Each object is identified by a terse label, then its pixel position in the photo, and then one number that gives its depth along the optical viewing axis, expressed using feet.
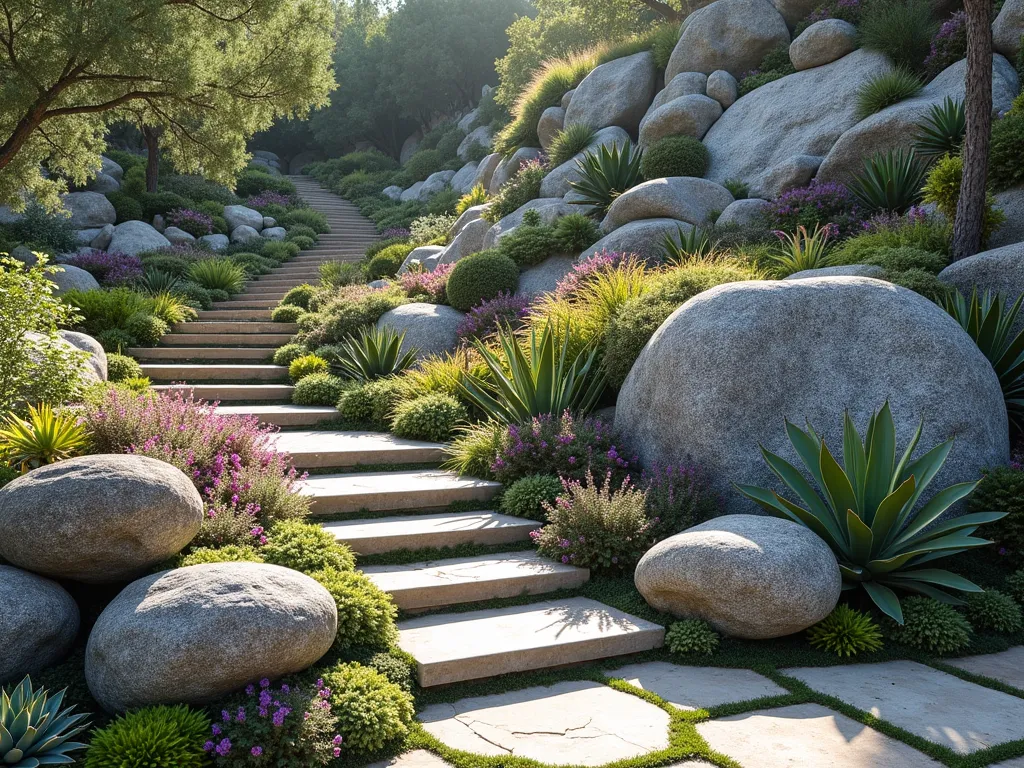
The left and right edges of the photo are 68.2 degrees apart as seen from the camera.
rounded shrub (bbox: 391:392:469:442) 27.55
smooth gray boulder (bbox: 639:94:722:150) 51.72
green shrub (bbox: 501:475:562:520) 21.47
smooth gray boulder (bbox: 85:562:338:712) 11.79
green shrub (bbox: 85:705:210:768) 10.65
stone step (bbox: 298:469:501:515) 20.94
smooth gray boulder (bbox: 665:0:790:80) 54.13
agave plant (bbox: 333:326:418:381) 33.76
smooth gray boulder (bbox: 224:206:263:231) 79.15
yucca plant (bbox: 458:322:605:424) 25.07
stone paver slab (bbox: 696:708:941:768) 11.41
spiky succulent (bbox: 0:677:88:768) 10.33
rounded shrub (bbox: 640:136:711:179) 47.21
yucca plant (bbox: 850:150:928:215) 34.60
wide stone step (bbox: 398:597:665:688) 14.47
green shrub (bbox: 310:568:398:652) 14.40
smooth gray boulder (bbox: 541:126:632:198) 52.54
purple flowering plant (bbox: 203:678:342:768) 11.18
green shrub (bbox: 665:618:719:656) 15.79
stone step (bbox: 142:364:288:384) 34.58
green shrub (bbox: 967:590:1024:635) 16.38
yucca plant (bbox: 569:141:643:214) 46.26
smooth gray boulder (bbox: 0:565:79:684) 12.82
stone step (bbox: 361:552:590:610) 17.11
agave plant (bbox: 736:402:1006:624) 16.14
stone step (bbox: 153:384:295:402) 32.17
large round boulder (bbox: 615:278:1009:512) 19.60
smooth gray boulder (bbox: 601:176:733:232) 41.29
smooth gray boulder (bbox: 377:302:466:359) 36.99
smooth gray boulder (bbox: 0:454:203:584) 13.41
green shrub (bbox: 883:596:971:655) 15.56
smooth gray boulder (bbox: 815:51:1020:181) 37.32
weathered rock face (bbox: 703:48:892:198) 44.04
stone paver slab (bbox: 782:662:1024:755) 12.10
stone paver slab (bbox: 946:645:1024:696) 14.43
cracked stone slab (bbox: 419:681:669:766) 11.89
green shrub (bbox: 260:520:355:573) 15.93
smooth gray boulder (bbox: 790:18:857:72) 47.55
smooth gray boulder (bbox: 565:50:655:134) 58.90
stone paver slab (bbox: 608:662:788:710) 13.73
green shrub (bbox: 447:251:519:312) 38.93
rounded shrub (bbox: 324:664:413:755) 11.98
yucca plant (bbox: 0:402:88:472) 17.30
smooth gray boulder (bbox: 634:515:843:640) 15.21
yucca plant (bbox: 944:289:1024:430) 21.98
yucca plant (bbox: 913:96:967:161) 33.96
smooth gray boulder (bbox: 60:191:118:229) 69.26
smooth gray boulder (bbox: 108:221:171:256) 64.59
